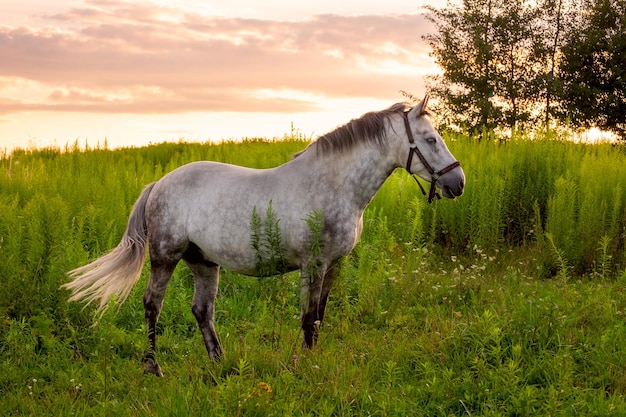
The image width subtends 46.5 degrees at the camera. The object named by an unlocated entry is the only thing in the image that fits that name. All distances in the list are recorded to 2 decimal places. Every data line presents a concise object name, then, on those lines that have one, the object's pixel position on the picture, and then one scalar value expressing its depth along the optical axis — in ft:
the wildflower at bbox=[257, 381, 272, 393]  14.05
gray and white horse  16.51
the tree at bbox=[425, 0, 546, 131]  98.99
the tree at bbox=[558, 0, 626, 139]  100.07
